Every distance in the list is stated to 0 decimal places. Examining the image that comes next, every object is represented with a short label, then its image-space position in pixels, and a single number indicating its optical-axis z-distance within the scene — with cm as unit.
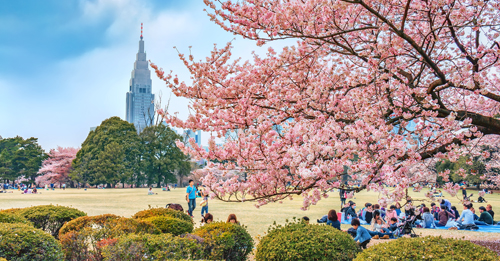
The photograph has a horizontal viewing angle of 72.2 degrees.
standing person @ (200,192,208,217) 1397
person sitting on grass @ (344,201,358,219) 1374
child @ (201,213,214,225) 950
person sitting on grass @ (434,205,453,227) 1257
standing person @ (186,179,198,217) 1499
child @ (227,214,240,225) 855
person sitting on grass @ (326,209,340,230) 846
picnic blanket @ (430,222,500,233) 1161
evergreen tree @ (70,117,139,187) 4888
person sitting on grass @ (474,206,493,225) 1291
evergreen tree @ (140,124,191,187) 5503
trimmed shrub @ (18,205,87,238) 816
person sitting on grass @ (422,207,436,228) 1211
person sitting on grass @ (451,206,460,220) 1355
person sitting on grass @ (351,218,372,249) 849
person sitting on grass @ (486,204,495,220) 1358
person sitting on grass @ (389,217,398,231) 1041
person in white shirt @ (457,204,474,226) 1184
